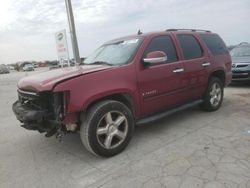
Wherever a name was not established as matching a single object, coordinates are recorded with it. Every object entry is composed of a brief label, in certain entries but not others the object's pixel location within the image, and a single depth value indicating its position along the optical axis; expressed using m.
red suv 2.68
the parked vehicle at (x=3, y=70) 35.90
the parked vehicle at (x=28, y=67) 35.09
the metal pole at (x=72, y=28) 8.63
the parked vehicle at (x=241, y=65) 6.87
